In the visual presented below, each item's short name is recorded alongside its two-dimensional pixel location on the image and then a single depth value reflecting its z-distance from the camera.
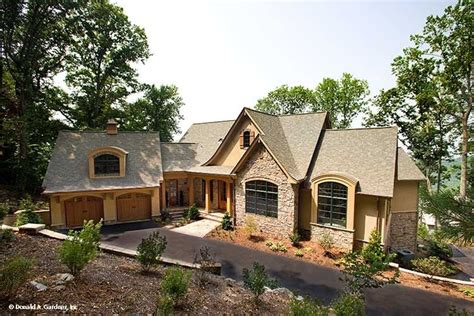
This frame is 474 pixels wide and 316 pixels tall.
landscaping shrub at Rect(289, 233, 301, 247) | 12.98
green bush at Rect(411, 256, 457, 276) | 10.52
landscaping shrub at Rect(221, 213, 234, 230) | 15.48
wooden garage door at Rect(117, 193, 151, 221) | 16.77
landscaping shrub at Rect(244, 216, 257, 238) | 14.37
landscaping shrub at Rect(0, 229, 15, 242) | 8.12
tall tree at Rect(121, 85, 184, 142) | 28.44
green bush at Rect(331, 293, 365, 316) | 5.10
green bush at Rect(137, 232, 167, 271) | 7.31
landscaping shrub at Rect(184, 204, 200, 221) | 17.47
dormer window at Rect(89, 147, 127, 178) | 16.50
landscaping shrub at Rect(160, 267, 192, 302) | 5.47
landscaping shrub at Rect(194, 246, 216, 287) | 7.40
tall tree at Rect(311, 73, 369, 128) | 32.50
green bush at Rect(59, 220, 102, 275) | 5.78
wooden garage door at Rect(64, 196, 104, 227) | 15.50
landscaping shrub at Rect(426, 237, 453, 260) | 14.50
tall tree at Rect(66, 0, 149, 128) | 24.31
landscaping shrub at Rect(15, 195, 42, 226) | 12.50
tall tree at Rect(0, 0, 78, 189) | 18.03
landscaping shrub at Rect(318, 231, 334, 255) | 12.41
